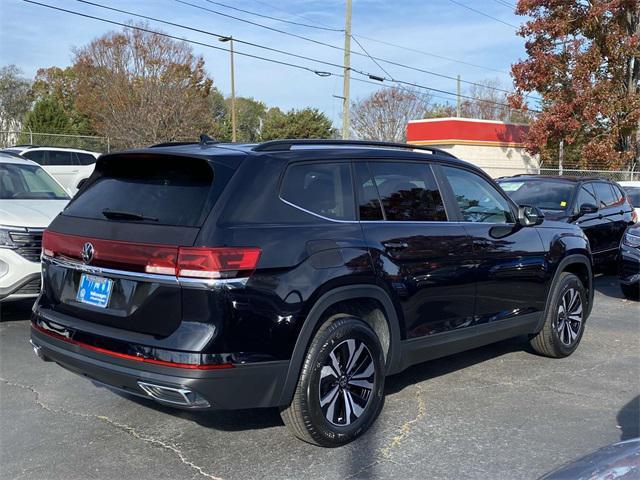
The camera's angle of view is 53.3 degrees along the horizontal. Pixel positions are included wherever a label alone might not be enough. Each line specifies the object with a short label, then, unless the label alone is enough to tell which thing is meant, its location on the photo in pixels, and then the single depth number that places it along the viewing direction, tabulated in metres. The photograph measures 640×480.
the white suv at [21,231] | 6.30
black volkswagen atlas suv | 3.34
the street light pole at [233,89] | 35.06
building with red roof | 31.66
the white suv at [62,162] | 19.44
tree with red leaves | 24.09
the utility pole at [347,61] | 24.83
